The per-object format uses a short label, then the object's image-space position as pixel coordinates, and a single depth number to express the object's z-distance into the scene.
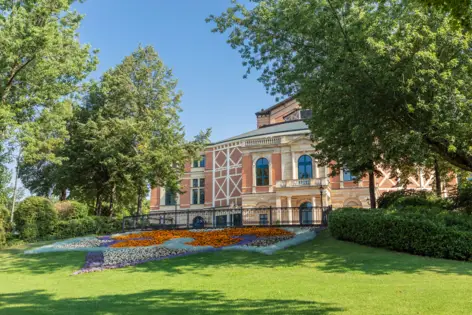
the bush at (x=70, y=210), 26.91
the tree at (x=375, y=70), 13.04
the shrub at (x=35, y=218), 23.73
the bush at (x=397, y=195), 20.48
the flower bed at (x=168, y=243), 14.52
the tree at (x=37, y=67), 17.95
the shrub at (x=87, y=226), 25.12
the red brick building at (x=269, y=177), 37.41
